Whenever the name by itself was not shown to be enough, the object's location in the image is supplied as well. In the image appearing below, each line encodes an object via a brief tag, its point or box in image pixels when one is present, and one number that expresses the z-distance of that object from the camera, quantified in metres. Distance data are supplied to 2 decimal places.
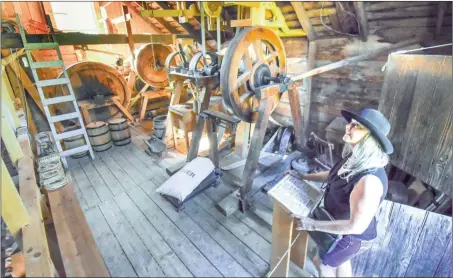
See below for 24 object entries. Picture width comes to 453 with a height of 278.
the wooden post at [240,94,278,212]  2.52
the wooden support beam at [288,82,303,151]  2.96
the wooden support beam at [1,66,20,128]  1.77
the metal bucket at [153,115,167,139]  4.29
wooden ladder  3.30
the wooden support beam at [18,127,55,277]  0.84
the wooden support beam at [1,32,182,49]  3.29
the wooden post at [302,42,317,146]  3.67
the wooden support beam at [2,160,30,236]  0.99
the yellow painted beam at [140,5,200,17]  3.99
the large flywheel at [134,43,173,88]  5.13
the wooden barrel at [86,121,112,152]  4.01
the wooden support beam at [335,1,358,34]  2.78
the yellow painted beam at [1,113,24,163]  1.50
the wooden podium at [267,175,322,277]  1.47
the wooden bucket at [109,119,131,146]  4.26
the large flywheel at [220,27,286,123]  2.33
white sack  2.57
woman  1.24
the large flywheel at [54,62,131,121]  4.61
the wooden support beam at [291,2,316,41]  3.11
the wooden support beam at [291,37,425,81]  2.65
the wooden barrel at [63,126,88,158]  3.83
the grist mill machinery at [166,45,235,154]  2.87
